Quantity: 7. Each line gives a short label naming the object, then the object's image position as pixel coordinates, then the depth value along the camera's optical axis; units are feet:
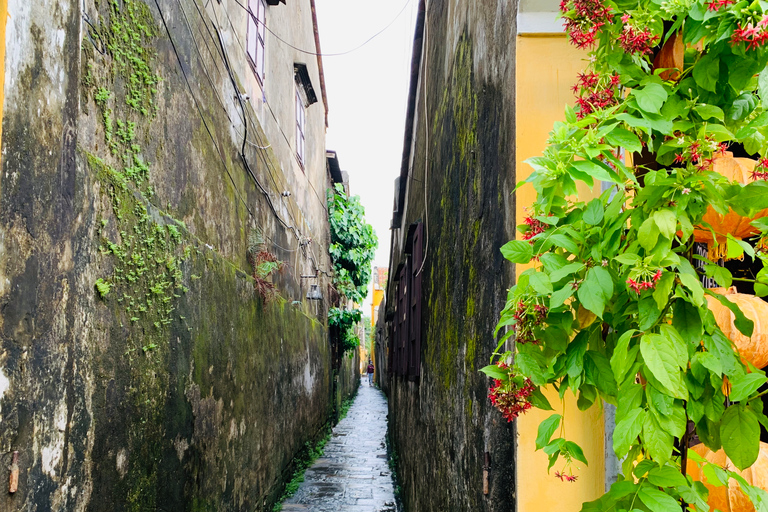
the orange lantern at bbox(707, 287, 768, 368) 5.11
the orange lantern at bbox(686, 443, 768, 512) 4.89
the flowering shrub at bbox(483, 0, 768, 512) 4.20
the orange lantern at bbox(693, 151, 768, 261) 5.21
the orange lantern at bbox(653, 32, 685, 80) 5.29
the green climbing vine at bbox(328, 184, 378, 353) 50.85
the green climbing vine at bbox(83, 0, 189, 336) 9.62
